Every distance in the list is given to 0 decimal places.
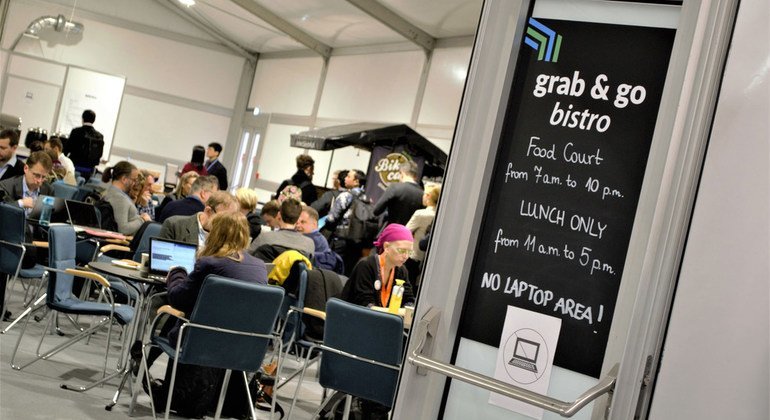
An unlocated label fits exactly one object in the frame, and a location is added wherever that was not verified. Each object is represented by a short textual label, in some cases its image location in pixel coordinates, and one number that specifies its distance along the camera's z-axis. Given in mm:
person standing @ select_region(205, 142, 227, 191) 12317
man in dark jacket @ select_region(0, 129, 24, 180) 7980
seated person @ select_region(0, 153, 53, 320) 7305
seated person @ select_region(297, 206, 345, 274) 7781
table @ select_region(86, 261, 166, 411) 5426
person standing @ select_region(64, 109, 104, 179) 12820
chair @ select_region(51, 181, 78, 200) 9438
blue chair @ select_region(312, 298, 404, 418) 4648
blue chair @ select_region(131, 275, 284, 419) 4805
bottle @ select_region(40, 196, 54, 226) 7242
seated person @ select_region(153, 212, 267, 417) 5078
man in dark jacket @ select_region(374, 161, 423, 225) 9898
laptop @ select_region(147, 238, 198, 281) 5768
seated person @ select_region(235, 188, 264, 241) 8295
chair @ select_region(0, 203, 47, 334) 6334
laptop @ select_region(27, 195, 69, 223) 7406
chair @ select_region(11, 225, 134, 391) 5684
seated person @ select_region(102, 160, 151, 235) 7781
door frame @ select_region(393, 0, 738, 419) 2453
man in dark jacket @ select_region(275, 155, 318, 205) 11500
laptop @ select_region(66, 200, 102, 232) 7812
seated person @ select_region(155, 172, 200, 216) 9055
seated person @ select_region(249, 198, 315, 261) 7289
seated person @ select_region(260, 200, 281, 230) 8531
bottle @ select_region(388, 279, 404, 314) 5762
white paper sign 2977
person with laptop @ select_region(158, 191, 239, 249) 6641
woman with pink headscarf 5820
